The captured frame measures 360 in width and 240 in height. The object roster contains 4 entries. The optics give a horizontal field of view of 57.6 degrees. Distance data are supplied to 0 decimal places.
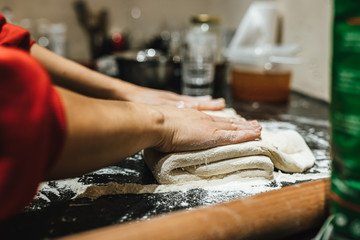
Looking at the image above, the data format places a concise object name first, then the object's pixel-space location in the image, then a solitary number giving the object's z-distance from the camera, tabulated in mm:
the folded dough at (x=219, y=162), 661
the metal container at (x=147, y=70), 1479
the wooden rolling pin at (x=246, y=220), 415
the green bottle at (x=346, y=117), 387
